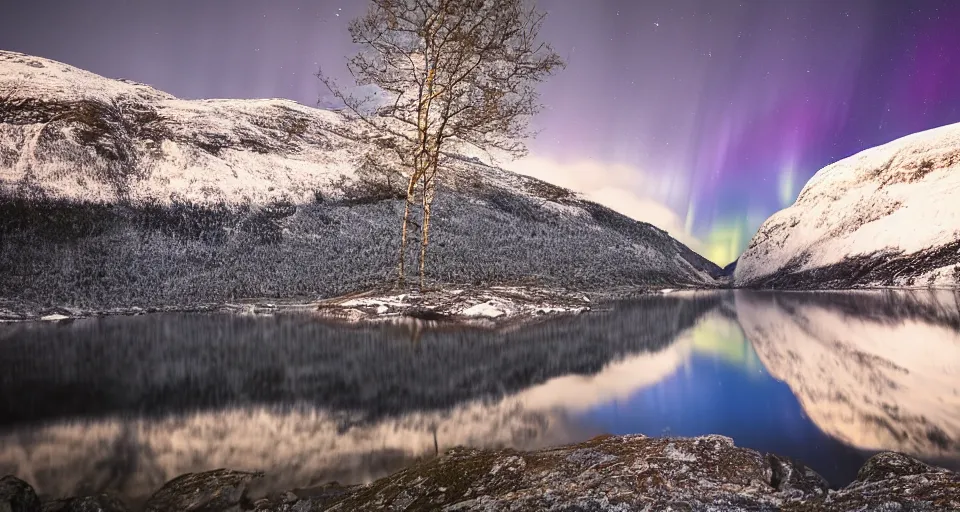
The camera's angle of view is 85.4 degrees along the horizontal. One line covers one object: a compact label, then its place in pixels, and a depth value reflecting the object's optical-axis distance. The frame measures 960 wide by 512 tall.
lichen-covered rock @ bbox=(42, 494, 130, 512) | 4.11
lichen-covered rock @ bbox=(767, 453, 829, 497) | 3.80
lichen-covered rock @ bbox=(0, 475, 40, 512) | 3.93
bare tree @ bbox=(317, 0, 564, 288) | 19.23
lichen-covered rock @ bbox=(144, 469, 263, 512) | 4.17
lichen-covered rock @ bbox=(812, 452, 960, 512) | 3.16
